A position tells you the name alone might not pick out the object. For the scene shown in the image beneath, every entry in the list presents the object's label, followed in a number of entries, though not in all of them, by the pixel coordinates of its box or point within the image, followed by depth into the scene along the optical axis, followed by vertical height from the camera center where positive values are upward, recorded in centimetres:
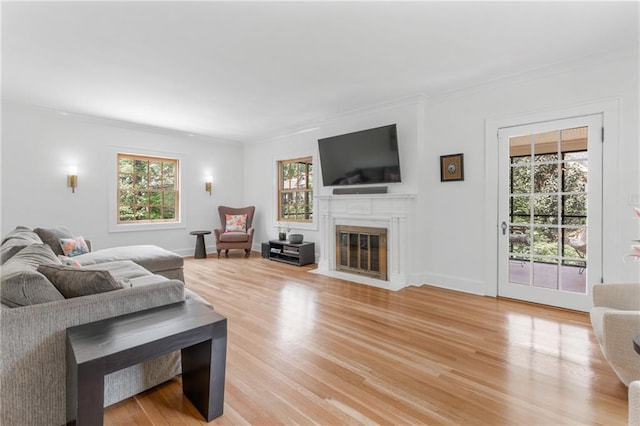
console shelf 538 -74
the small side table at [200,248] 598 -72
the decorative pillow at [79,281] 159 -37
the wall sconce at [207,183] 651 +57
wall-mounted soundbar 443 +31
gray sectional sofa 134 -54
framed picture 378 +54
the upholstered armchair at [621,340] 168 -73
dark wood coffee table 123 -61
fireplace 408 -38
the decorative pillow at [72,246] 369 -44
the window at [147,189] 556 +40
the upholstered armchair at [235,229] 604 -39
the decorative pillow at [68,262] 275 -47
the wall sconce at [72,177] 484 +52
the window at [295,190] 595 +41
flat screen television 420 +78
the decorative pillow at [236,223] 636 -26
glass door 302 +0
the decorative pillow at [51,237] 365 -32
